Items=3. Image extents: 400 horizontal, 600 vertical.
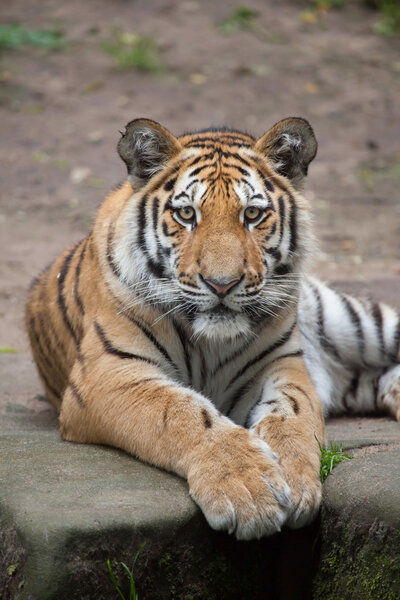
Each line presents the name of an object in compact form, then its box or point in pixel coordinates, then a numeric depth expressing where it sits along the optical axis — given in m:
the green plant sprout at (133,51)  20.97
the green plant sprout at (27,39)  21.56
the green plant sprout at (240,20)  22.73
